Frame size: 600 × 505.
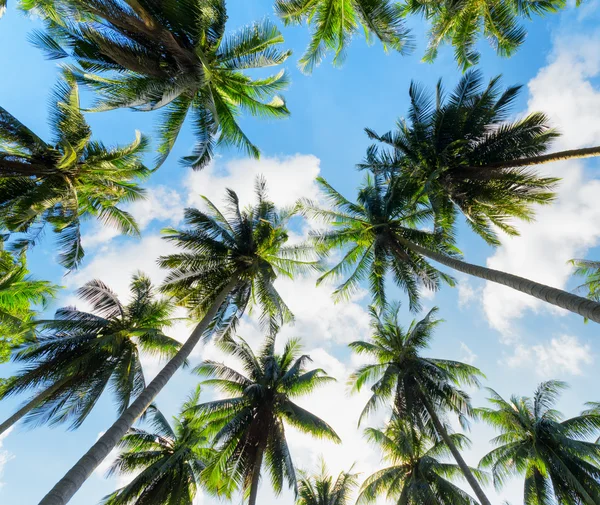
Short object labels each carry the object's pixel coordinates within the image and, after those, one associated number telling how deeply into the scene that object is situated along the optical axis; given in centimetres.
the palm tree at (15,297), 1296
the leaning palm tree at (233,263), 1418
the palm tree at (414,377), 1538
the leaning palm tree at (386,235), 1510
